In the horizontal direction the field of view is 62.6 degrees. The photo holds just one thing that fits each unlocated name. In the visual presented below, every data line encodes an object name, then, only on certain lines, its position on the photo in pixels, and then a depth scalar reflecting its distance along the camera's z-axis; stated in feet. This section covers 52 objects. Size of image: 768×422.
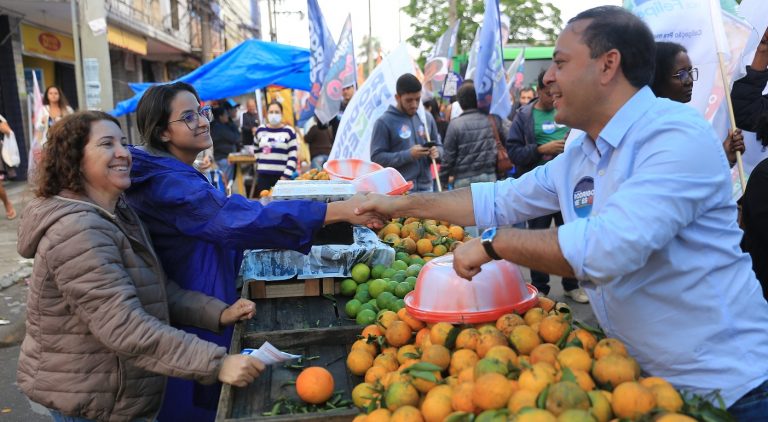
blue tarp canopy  41.27
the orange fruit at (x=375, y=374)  7.06
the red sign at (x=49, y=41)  57.93
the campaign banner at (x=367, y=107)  22.08
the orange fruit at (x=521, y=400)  5.30
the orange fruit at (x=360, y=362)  7.59
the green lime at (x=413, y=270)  11.16
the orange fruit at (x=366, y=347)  7.87
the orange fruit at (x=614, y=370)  5.72
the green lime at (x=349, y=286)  11.39
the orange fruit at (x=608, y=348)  6.03
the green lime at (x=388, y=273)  11.25
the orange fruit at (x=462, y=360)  6.49
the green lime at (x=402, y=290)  10.19
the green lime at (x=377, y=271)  11.48
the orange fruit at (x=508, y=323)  7.08
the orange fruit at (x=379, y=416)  5.92
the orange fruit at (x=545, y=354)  6.12
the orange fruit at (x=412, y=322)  8.03
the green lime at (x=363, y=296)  10.56
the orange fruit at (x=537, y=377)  5.53
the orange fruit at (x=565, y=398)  5.18
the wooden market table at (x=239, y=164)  43.82
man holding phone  22.12
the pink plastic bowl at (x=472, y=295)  7.59
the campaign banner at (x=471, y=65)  38.63
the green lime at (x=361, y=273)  11.39
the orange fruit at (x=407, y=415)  5.79
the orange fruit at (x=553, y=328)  6.77
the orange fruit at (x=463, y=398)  5.64
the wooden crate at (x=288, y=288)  11.29
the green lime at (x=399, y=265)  11.86
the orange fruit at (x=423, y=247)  13.70
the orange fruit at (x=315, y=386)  7.05
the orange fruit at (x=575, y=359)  5.92
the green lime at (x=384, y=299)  9.74
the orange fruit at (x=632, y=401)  5.19
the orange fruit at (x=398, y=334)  7.83
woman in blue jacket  8.77
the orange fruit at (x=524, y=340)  6.62
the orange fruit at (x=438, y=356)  6.68
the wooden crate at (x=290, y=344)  6.93
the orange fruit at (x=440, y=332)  7.12
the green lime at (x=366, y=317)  9.36
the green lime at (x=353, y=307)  10.17
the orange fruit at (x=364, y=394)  6.67
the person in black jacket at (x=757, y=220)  10.36
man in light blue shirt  5.42
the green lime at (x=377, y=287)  10.43
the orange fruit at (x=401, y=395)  6.14
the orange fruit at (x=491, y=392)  5.47
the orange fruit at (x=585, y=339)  6.38
